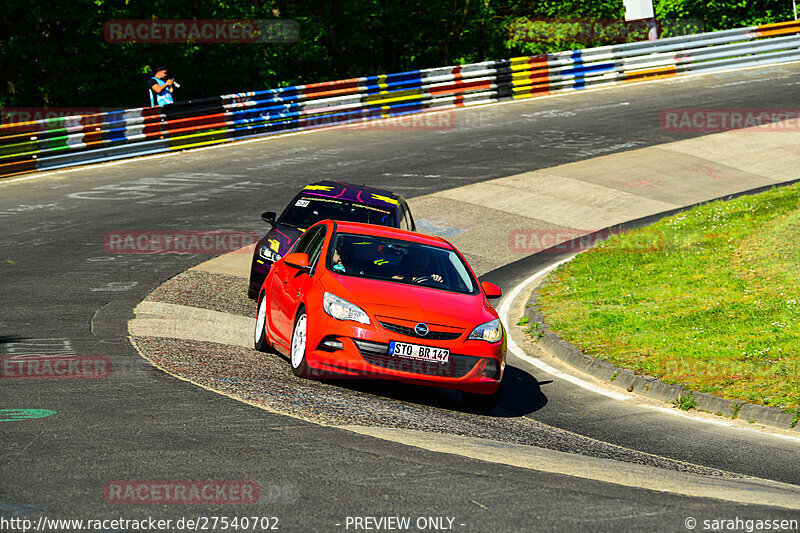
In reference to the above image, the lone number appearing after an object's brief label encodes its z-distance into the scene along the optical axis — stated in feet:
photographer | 172.86
